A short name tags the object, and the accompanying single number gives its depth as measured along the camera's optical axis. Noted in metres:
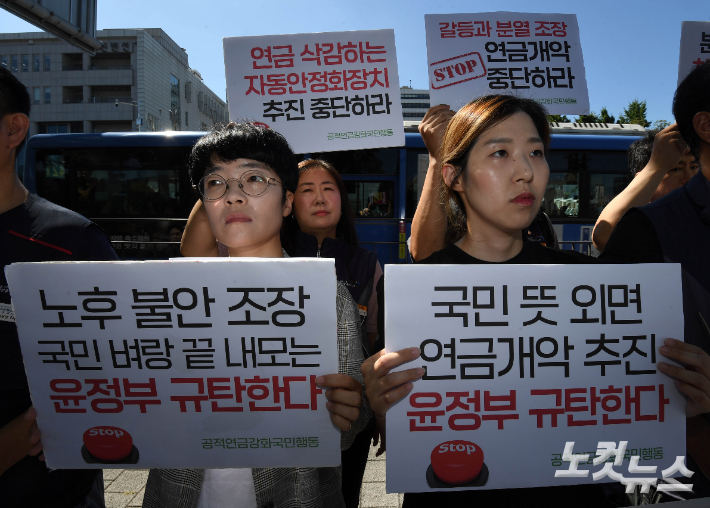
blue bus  7.86
